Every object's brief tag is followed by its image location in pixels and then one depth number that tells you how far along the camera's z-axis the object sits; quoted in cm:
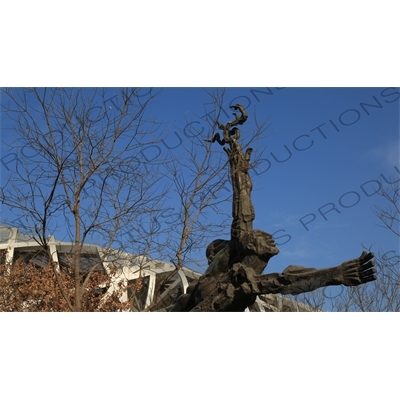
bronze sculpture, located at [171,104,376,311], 664
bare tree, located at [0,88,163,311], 775
